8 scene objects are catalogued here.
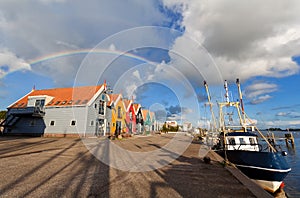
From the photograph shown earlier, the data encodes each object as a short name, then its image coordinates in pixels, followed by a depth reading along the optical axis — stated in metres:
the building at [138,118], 33.11
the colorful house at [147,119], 41.79
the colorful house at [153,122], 51.17
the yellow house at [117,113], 23.12
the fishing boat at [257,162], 6.51
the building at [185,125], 62.18
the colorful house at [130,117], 28.18
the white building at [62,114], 18.13
